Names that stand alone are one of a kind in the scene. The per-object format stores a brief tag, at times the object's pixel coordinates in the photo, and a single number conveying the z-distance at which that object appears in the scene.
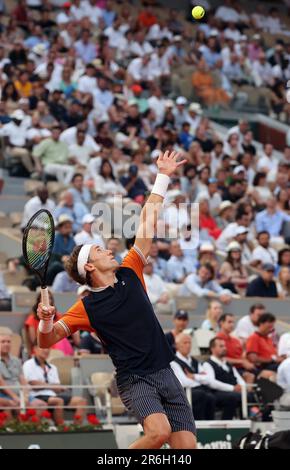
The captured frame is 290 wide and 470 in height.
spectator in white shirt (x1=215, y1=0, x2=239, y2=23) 31.30
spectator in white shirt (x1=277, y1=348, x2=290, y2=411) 15.38
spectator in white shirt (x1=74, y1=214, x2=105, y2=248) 18.56
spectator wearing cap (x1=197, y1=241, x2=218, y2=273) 19.42
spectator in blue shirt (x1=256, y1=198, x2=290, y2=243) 21.73
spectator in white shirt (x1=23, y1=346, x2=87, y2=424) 14.98
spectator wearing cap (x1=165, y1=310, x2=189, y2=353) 16.28
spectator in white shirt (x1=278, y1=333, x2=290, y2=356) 16.59
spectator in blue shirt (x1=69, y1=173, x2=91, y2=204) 20.14
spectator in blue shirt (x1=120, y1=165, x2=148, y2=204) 21.00
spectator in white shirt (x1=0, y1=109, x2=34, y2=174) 21.20
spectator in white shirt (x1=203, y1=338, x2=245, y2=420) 15.75
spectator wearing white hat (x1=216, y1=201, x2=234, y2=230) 21.66
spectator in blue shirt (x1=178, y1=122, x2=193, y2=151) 24.08
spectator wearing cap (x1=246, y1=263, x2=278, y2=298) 19.33
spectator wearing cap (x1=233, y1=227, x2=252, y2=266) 20.55
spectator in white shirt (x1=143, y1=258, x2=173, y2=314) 18.12
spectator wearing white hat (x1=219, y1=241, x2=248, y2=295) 19.44
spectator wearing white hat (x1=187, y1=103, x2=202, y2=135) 25.27
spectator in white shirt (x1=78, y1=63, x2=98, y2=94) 23.81
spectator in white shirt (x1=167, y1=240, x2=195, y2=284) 19.25
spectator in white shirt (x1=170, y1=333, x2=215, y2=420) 15.47
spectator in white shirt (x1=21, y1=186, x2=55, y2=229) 19.14
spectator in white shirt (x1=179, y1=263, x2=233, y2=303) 18.61
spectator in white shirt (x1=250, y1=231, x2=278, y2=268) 20.47
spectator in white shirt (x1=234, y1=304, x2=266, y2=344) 17.52
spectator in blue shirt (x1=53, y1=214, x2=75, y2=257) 18.42
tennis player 9.72
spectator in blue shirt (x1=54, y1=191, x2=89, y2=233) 19.41
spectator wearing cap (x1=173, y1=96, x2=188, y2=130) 25.20
